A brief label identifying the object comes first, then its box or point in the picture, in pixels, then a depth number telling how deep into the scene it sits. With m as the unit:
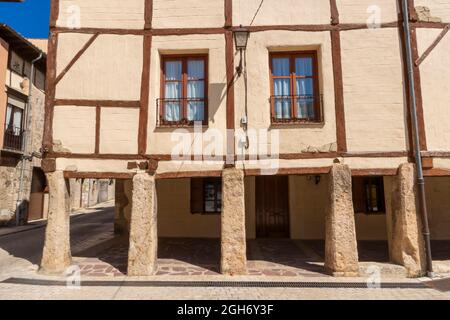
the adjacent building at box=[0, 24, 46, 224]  14.14
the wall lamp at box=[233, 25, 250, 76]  6.47
